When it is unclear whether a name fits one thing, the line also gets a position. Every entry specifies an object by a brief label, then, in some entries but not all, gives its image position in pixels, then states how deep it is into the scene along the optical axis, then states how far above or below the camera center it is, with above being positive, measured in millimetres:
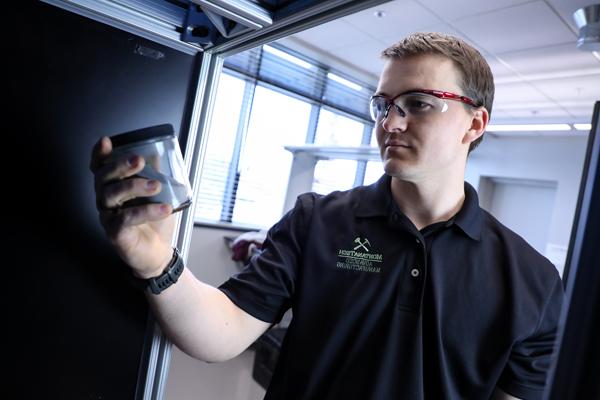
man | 717 -136
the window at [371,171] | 5145 +490
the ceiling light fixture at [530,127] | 3982 +1172
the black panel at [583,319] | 311 -56
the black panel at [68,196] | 625 -75
